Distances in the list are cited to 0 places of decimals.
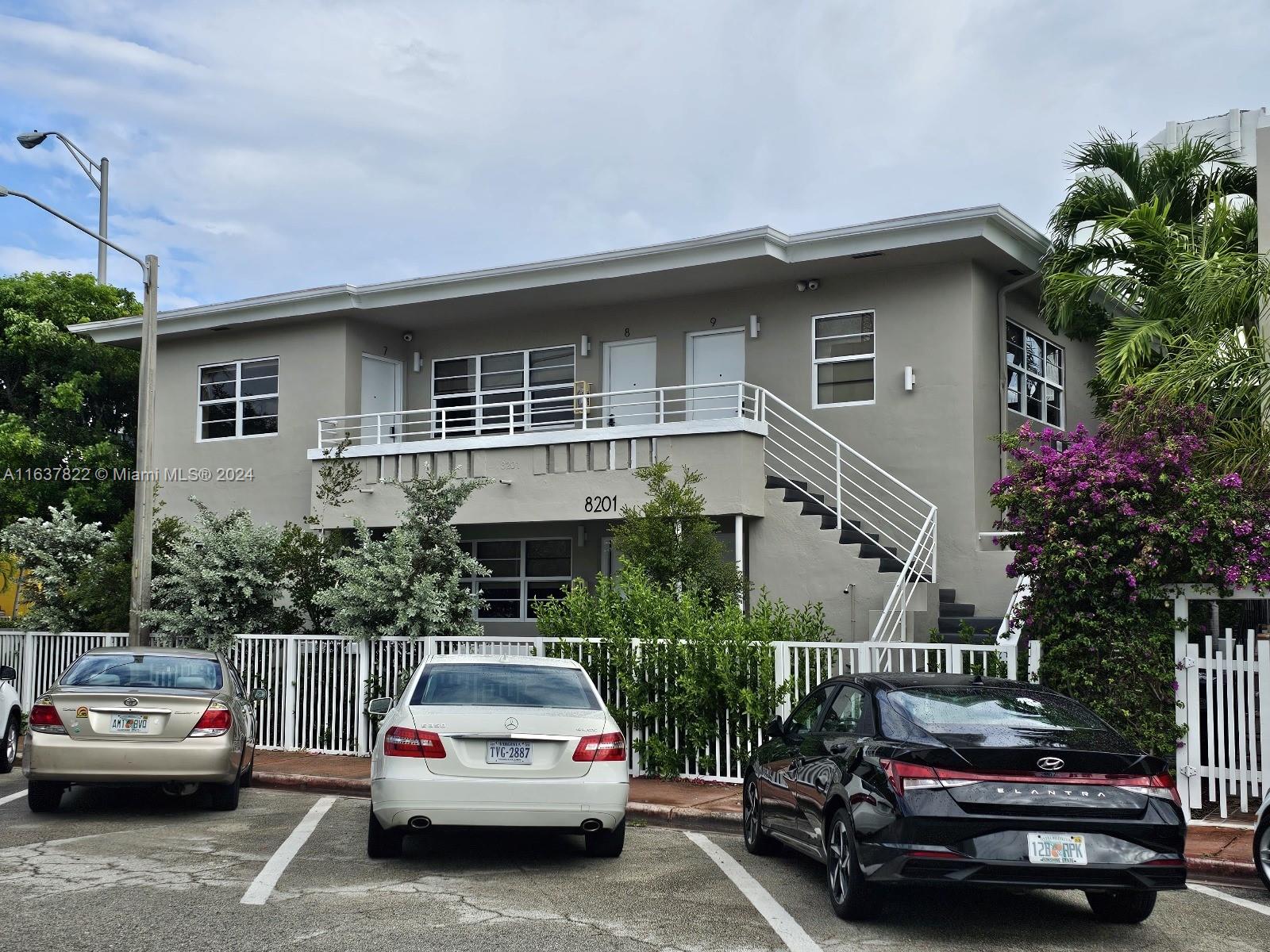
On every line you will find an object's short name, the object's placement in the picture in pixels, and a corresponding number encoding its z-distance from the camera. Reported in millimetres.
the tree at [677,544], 16328
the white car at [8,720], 13898
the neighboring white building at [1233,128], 28014
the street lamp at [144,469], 16219
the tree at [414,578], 14516
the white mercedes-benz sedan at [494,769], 8367
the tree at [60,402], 27469
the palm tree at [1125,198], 17406
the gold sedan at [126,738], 10414
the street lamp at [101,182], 32700
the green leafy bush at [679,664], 12625
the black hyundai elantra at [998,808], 6688
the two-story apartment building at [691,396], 17984
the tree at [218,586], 16094
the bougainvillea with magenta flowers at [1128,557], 10594
